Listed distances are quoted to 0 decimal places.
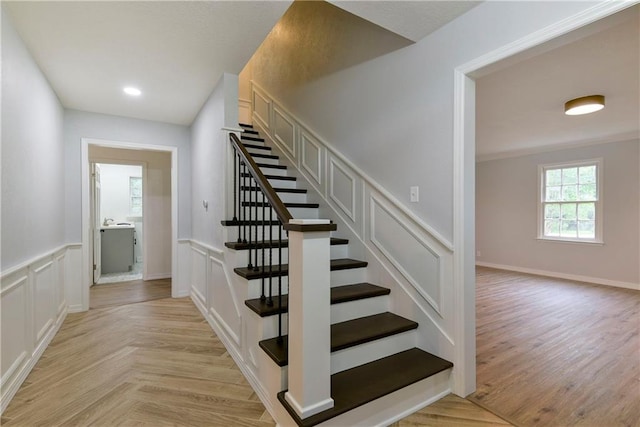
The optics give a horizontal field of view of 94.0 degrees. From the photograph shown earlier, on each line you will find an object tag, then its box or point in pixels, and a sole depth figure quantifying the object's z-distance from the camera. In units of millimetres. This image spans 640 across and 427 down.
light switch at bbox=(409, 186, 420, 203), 2146
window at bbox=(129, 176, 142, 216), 6828
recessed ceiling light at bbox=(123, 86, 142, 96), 2951
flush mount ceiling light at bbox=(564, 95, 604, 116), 3305
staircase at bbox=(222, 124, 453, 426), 1595
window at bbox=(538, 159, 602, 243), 5137
